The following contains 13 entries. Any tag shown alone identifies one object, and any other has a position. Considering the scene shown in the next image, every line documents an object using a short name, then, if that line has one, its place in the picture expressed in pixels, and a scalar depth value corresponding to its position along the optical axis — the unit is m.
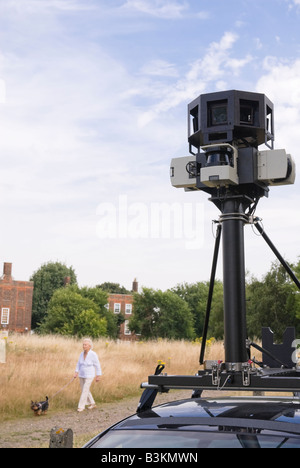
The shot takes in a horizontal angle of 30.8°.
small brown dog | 11.88
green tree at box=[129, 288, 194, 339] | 63.09
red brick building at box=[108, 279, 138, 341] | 78.62
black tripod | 4.82
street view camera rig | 4.86
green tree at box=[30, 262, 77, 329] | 78.94
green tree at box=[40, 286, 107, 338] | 62.69
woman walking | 12.66
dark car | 2.55
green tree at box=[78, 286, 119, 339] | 71.69
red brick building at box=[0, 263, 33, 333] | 70.69
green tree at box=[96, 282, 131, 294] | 93.49
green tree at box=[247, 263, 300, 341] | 48.19
